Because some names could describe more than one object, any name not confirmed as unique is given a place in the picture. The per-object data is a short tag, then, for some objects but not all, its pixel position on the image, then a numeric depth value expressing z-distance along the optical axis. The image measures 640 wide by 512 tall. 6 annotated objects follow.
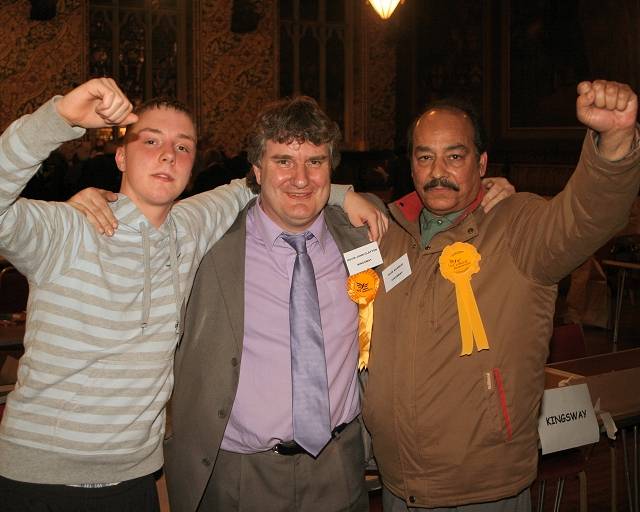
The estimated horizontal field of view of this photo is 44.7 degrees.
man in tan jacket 2.25
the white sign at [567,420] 2.70
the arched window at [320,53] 14.17
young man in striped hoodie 1.82
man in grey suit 2.29
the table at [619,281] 7.09
